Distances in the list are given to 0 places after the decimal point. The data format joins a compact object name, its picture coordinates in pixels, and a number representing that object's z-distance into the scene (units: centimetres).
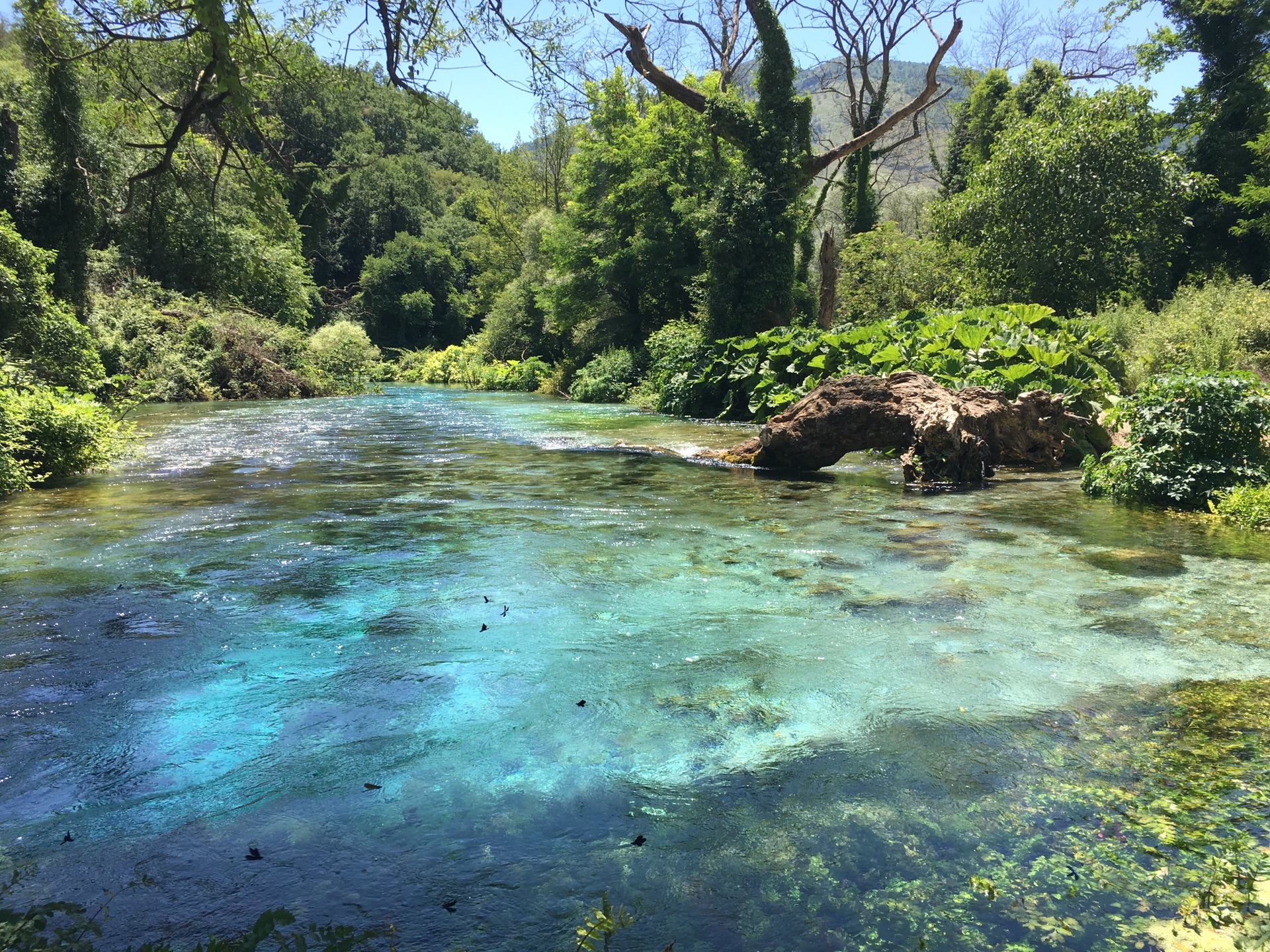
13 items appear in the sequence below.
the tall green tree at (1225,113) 2041
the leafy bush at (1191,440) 707
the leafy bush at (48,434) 795
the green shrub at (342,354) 3131
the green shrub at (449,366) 4034
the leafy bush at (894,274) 2184
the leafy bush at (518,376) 3403
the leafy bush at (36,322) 1175
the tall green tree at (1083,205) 1734
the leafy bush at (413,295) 5569
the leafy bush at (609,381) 2531
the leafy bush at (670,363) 1941
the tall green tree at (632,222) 2616
